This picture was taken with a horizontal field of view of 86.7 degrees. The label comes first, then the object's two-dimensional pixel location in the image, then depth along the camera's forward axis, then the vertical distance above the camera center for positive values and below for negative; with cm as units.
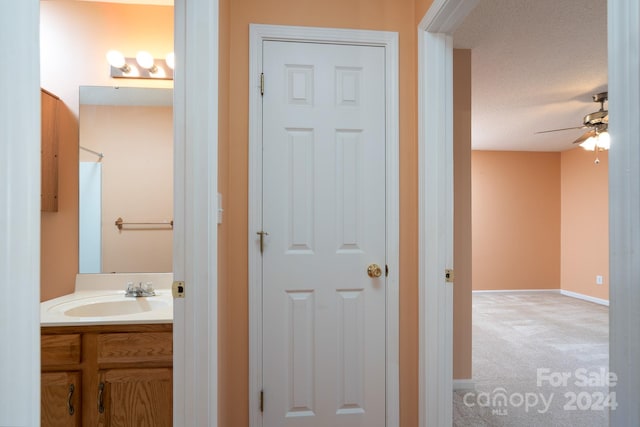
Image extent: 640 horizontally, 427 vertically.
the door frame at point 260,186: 176 +16
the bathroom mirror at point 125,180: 199 +22
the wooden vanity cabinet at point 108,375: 146 -70
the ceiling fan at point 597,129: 315 +84
